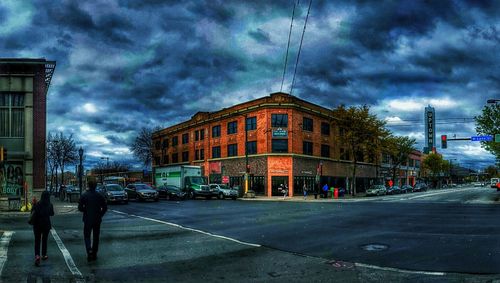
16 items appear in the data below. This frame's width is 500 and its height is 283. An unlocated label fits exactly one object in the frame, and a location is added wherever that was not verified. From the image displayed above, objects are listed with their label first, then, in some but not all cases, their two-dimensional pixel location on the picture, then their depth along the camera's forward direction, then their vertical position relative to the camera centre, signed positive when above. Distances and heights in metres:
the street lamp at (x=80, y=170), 30.60 -0.20
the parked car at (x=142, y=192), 36.81 -2.26
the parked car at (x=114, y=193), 32.91 -2.04
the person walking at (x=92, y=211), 9.31 -0.97
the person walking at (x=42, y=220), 9.21 -1.14
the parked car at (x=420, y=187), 85.38 -4.62
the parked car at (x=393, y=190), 65.46 -3.93
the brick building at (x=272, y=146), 51.94 +2.75
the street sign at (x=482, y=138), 38.53 +2.42
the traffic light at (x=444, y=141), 42.30 +2.38
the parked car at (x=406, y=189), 75.75 -4.38
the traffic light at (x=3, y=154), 16.91 +0.56
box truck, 42.84 -1.42
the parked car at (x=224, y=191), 44.25 -2.60
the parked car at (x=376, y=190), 58.36 -3.49
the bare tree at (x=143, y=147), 78.50 +3.68
